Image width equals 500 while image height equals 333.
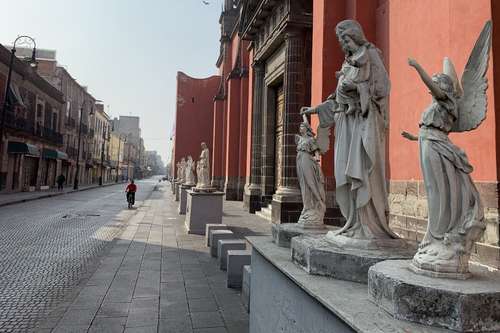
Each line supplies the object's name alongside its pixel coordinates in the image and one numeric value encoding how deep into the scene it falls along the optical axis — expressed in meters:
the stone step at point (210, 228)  8.86
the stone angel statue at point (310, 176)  4.27
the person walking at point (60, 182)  31.27
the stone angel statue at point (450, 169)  1.89
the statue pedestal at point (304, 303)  1.74
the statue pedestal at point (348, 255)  2.40
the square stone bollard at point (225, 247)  6.72
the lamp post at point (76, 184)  34.16
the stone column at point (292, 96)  11.92
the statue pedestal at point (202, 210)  10.84
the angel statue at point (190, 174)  17.80
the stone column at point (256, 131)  16.62
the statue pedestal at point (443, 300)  1.63
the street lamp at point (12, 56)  18.39
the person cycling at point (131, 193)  17.75
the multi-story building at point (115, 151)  70.50
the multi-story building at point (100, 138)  54.06
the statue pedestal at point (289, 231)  3.72
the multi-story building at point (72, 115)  35.84
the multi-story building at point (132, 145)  88.64
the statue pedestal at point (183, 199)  16.28
